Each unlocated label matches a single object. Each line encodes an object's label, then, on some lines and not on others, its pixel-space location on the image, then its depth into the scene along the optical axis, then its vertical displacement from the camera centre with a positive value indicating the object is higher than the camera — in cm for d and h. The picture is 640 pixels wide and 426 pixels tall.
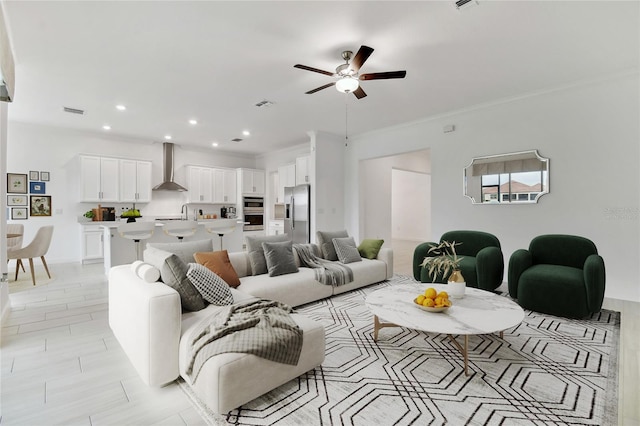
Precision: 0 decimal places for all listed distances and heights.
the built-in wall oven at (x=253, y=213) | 874 -1
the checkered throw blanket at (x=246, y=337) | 179 -77
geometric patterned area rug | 175 -116
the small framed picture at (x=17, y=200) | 585 +24
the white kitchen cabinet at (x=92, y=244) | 621 -66
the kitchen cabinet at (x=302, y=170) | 709 +102
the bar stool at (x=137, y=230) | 459 -27
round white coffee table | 216 -80
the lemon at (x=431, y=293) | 247 -66
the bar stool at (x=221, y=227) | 543 -26
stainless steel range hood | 754 +119
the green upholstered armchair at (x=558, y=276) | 308 -68
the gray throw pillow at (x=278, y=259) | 359 -56
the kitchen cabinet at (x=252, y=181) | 870 +92
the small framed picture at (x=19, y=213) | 589 -1
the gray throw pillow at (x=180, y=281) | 228 -52
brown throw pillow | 296 -51
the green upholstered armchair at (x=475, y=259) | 377 -62
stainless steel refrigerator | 688 +2
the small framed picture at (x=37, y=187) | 607 +50
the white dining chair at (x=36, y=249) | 458 -57
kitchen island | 499 -50
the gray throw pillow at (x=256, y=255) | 365 -52
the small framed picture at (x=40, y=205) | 610 +15
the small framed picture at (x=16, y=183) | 584 +57
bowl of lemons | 238 -71
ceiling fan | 298 +142
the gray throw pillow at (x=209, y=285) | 238 -59
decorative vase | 273 -67
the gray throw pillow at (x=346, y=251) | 444 -57
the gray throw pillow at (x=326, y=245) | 452 -48
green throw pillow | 481 -57
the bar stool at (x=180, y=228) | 506 -27
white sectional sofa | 170 -88
